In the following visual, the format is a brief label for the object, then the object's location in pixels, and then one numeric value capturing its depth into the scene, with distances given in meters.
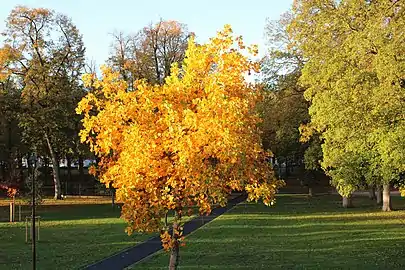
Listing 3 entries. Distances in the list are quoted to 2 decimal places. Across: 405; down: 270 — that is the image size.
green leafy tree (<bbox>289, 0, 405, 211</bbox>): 17.62
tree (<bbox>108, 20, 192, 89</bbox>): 45.84
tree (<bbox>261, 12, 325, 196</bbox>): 34.28
